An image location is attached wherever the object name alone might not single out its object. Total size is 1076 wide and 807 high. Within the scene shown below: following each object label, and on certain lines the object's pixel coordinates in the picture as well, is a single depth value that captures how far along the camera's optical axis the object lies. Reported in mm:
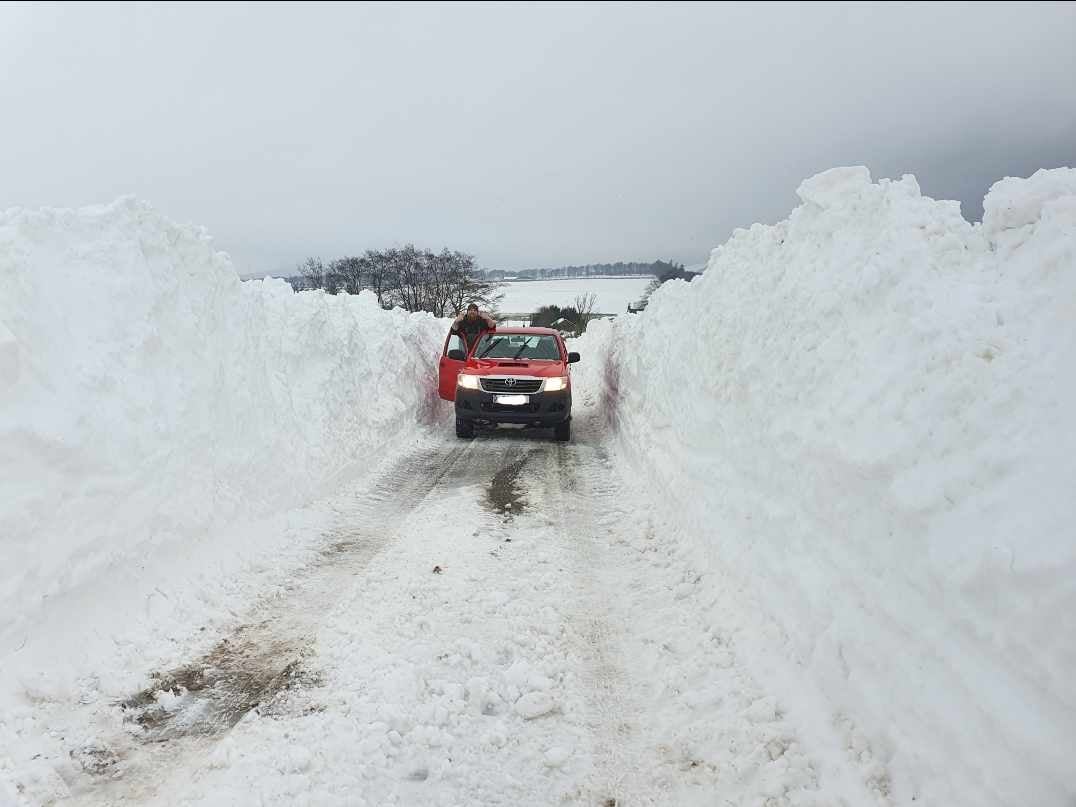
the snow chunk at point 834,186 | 5004
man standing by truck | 11547
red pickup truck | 9750
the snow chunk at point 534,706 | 3090
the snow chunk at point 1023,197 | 3303
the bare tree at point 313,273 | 60969
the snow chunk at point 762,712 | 2994
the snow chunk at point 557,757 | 2773
